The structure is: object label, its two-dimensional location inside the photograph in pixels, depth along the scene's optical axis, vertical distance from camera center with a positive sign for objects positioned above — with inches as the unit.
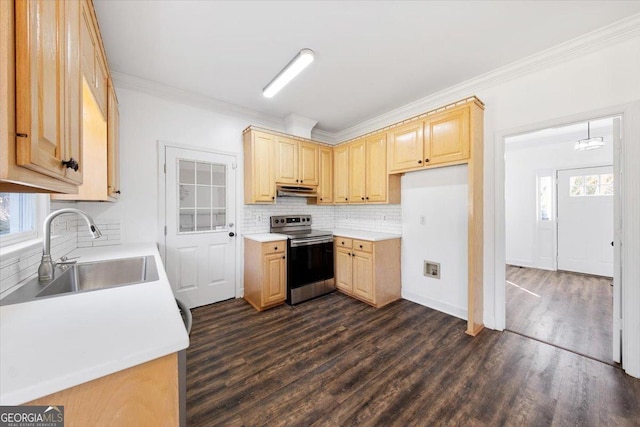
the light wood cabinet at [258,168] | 129.3 +24.9
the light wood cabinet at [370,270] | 123.6 -31.3
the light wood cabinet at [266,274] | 118.7 -31.2
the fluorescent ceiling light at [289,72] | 87.4 +57.0
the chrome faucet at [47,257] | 51.6 -9.5
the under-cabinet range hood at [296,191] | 141.1 +13.4
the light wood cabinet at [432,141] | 99.4 +32.6
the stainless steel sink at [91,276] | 46.7 -15.5
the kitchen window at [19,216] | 51.1 -0.6
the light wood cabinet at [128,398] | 23.9 -20.1
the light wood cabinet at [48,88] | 25.4 +15.8
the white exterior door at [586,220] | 170.7 -6.6
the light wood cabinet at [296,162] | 138.1 +30.7
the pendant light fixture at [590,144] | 136.2 +39.0
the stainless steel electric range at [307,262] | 125.5 -27.3
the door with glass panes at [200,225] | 116.6 -6.3
